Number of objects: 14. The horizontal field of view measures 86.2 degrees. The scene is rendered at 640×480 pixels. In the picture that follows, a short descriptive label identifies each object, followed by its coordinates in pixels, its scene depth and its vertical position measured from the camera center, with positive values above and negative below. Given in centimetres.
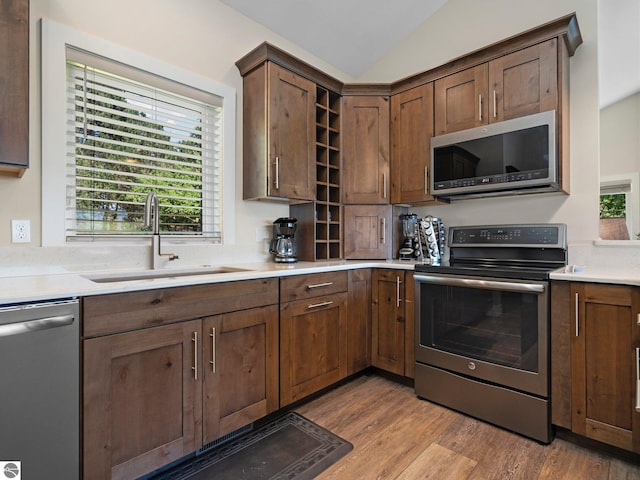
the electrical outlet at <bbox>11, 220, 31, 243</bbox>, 167 +5
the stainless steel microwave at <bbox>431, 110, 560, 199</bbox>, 213 +55
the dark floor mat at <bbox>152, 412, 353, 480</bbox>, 156 -106
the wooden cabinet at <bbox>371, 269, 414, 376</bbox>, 242 -59
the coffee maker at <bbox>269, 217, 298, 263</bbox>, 260 -1
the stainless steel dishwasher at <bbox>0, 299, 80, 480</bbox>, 109 -50
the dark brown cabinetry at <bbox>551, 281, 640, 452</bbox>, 159 -59
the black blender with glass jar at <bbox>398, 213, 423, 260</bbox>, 294 +2
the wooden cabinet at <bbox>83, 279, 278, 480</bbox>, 131 -58
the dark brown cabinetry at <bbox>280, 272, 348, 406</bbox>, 200 -59
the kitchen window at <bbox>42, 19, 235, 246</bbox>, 179 +60
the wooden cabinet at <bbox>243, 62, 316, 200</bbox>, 240 +78
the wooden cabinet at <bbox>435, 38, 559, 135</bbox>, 215 +103
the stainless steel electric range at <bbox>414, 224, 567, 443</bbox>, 183 -52
